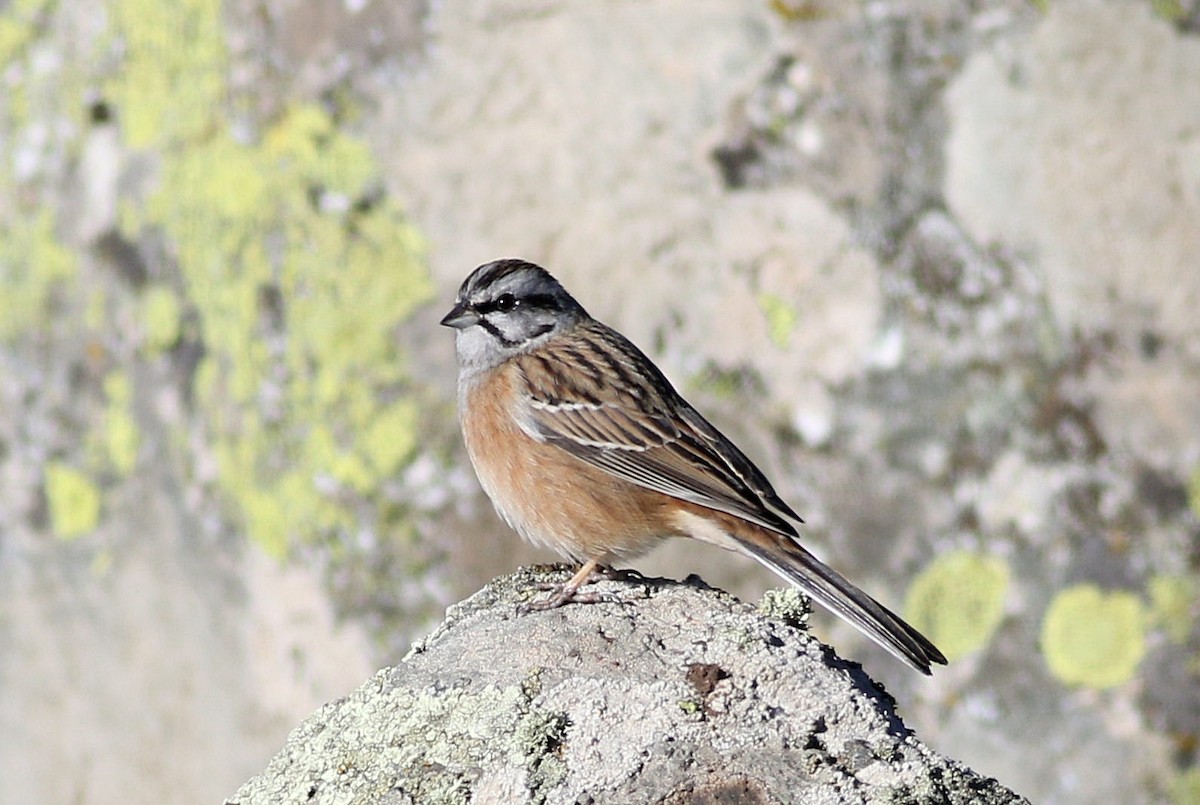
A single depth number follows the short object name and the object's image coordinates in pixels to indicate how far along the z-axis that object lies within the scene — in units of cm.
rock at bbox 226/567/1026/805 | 572
